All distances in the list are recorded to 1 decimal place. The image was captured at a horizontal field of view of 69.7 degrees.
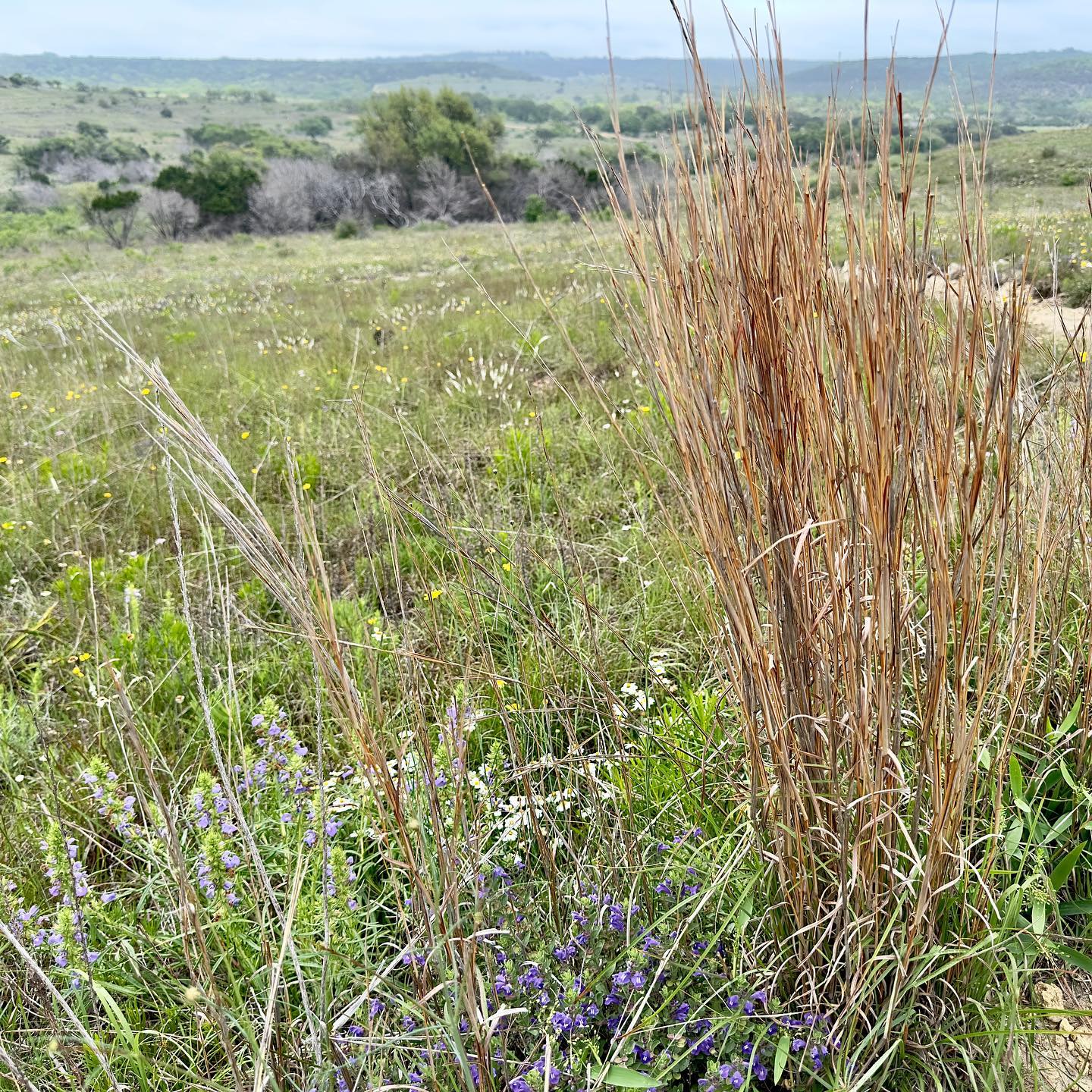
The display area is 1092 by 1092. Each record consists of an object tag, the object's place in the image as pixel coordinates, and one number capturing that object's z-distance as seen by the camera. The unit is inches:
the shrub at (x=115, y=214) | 1076.5
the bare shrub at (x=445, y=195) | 1302.9
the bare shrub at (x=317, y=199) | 1208.8
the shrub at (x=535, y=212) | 1045.8
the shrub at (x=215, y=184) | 1185.4
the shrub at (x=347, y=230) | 1114.7
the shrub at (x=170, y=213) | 1117.7
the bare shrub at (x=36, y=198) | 1472.7
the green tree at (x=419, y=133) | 1413.6
